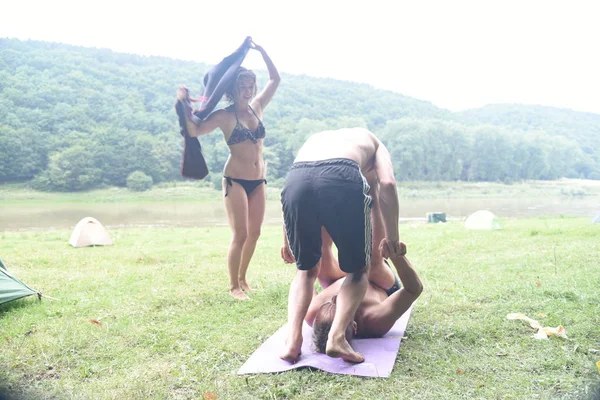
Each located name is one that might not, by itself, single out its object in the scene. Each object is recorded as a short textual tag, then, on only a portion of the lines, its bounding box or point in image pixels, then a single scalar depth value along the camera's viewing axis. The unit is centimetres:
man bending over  253
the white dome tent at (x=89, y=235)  845
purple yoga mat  239
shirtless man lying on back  268
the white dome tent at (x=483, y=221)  1034
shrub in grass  2252
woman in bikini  411
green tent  368
